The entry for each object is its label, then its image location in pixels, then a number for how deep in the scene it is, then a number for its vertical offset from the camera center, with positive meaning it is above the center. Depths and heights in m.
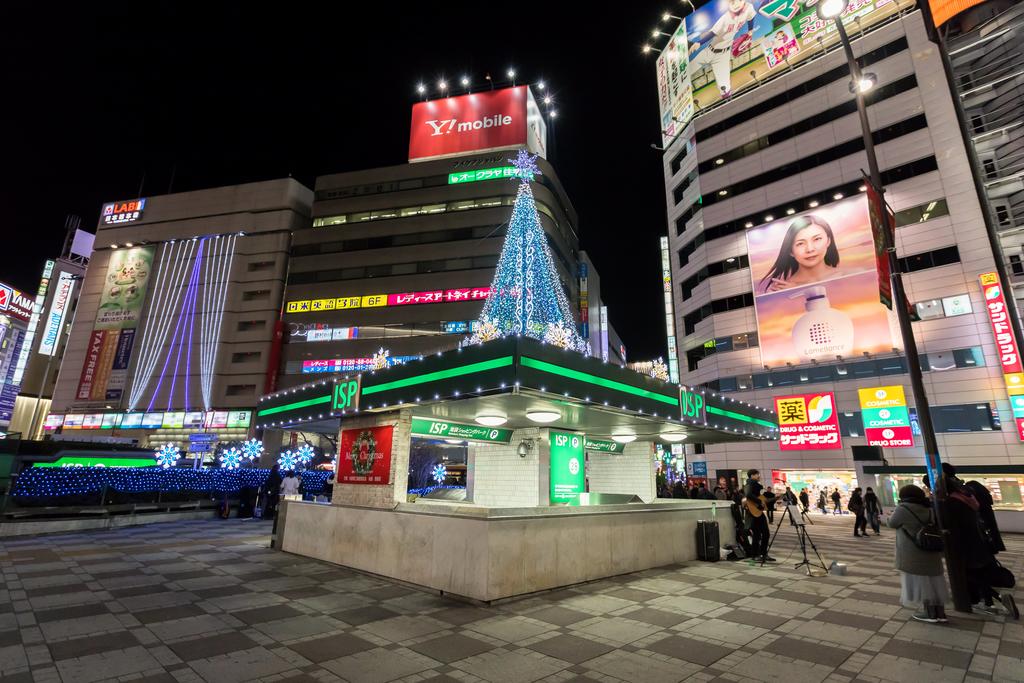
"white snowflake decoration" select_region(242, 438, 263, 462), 29.98 +0.96
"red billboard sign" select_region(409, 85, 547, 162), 53.75 +39.14
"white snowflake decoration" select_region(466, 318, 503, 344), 12.94 +3.73
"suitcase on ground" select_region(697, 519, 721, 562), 11.09 -1.65
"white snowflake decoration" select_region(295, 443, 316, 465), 30.88 +0.67
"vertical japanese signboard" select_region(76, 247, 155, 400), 52.03 +15.34
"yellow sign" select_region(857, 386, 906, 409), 27.41 +4.38
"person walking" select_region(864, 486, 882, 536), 18.30 -1.40
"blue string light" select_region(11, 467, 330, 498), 14.62 -0.70
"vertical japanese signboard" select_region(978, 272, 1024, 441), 24.09 +6.70
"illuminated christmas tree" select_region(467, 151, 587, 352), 15.27 +6.13
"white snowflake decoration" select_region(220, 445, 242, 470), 28.07 +0.24
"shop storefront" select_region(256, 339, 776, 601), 7.67 -0.05
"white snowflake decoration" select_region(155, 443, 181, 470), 26.50 +0.34
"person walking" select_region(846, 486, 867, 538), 17.62 -1.36
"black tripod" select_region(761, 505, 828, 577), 9.87 -1.04
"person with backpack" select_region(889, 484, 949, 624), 6.42 -1.15
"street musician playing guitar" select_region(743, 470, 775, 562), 11.16 -1.09
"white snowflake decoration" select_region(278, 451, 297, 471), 27.50 +0.17
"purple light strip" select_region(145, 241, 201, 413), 50.43 +11.95
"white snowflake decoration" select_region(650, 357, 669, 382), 12.08 +2.52
